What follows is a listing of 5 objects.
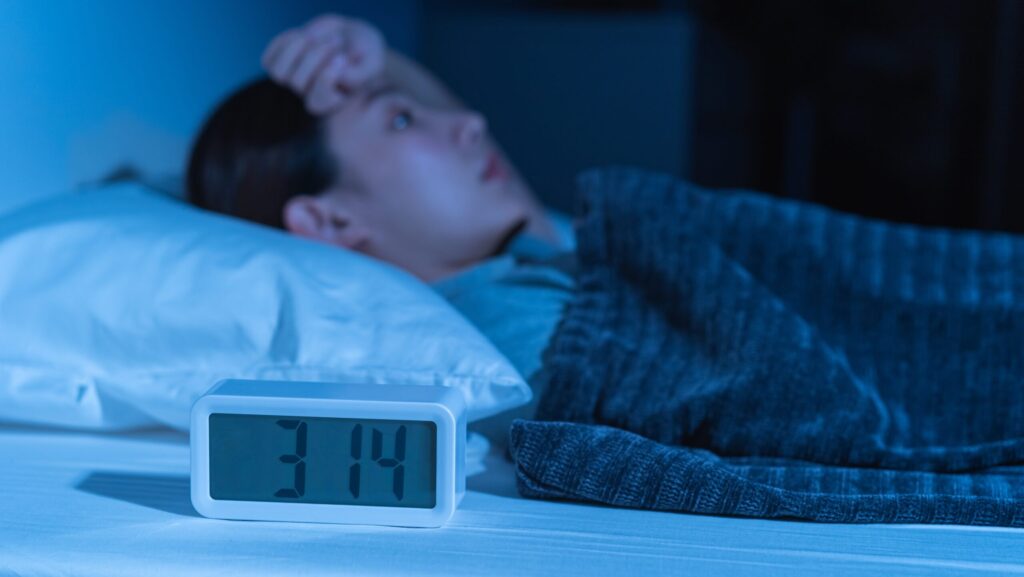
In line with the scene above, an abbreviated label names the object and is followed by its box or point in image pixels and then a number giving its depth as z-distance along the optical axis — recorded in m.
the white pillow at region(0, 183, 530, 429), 0.81
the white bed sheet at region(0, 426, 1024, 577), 0.59
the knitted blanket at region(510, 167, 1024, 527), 0.70
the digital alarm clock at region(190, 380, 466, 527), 0.64
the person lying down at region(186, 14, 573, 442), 1.28
